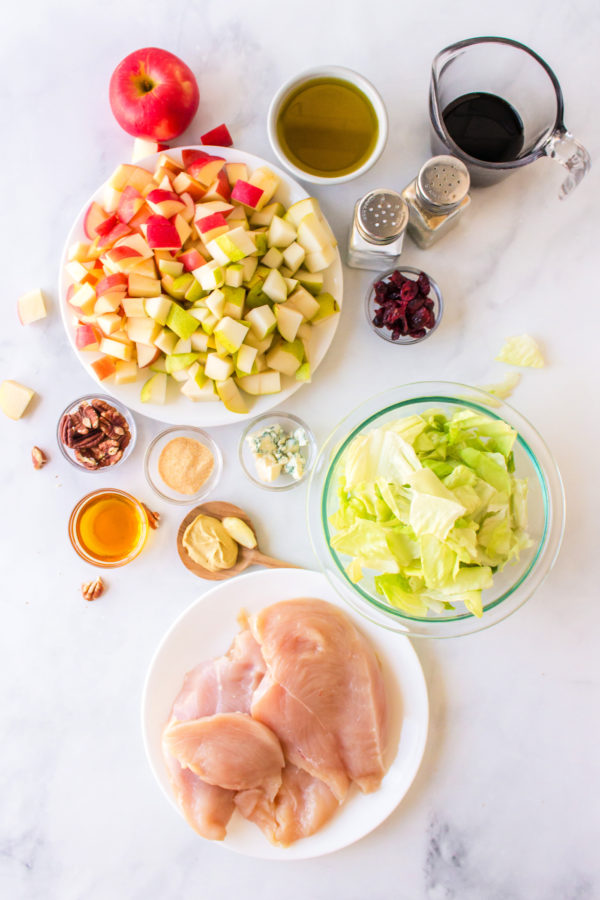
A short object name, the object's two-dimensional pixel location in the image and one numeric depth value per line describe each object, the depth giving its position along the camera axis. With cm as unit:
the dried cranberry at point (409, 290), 81
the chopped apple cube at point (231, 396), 80
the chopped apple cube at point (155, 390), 81
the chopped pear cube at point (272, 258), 79
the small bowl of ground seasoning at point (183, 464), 84
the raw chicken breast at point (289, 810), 81
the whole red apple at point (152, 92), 79
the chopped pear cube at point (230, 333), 78
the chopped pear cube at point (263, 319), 78
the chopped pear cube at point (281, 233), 79
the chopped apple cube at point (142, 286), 79
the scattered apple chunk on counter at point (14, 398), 85
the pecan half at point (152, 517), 85
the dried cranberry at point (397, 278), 82
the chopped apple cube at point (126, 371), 80
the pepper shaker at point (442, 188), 78
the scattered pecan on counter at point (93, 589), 85
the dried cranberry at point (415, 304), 81
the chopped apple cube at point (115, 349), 80
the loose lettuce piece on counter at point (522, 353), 84
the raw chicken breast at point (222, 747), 80
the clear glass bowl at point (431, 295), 82
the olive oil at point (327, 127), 80
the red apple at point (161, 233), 77
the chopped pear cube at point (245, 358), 79
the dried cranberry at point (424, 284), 81
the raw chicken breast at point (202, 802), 80
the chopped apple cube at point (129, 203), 78
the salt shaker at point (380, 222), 78
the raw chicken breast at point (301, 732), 81
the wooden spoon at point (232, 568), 84
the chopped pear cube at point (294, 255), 79
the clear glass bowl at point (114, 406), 84
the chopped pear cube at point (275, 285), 79
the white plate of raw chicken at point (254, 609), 82
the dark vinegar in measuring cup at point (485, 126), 81
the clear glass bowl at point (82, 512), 84
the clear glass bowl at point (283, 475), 84
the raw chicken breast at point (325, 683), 81
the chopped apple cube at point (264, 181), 79
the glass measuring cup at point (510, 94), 76
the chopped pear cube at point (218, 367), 79
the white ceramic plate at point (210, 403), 81
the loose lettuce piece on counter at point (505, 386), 84
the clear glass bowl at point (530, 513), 77
